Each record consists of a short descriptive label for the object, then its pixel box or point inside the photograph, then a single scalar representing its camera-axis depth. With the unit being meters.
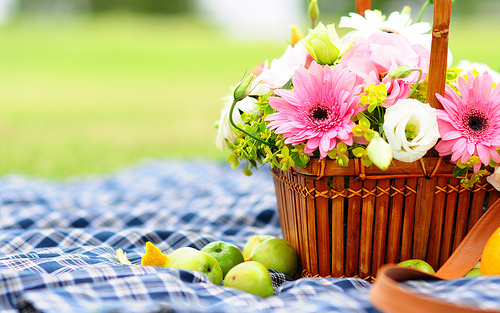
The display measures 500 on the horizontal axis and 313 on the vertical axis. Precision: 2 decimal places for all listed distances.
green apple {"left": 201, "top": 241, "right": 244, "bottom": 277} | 1.45
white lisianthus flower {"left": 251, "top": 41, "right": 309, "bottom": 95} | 1.43
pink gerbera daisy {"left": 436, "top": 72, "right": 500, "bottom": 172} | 1.36
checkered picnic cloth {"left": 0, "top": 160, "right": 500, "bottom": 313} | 1.30
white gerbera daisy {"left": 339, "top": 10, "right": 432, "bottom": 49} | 1.43
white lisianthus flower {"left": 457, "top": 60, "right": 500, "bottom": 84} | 1.45
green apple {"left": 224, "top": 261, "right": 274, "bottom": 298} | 1.37
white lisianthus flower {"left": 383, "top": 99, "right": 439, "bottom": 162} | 1.34
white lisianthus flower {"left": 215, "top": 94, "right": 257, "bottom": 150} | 1.44
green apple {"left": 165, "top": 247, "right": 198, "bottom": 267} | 1.43
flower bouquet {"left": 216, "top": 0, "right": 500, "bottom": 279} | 1.36
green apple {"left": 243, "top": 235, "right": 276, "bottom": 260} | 1.50
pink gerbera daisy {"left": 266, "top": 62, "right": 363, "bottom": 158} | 1.36
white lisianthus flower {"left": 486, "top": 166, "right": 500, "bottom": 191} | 1.38
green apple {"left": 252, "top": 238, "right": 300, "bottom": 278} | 1.45
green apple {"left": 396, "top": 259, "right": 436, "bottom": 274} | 1.38
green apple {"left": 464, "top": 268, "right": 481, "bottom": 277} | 1.38
